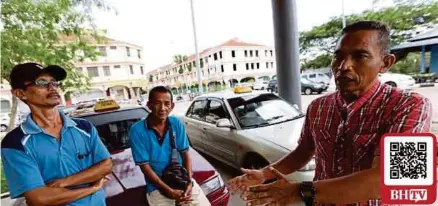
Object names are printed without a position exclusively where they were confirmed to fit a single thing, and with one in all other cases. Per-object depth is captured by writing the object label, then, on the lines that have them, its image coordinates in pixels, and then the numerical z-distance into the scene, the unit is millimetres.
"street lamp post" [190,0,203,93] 6266
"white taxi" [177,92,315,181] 2810
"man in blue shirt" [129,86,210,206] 1777
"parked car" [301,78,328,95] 12758
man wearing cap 1238
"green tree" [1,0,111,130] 3150
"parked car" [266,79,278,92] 15072
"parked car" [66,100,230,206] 1922
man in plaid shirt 765
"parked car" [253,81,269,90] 16609
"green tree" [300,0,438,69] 6501
